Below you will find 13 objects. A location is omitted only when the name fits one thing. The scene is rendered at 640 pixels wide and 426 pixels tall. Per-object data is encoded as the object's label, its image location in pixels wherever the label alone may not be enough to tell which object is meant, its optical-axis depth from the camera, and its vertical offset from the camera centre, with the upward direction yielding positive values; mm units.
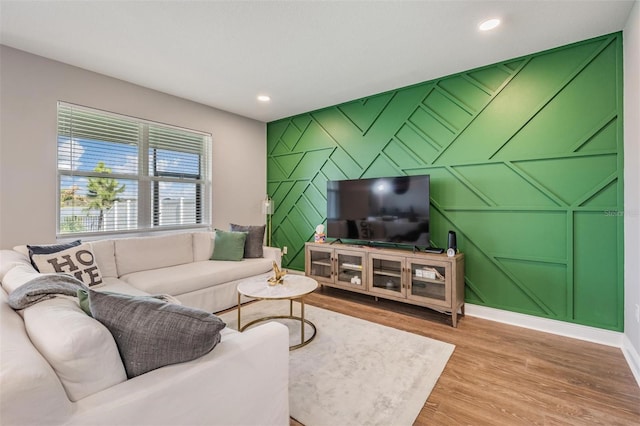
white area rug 1617 -1112
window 3064 +473
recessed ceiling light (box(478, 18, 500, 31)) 2243 +1508
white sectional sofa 750 -550
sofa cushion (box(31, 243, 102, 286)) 2271 -420
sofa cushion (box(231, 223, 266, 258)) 3631 -367
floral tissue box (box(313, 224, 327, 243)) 4004 -318
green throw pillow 3475 -411
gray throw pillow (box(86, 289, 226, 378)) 1001 -423
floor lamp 4781 +56
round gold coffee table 2258 -645
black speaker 2881 -289
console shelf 2822 -690
